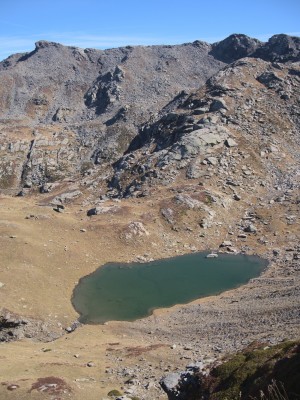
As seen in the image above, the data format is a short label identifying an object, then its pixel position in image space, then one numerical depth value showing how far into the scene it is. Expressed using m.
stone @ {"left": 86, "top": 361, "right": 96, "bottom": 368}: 42.50
